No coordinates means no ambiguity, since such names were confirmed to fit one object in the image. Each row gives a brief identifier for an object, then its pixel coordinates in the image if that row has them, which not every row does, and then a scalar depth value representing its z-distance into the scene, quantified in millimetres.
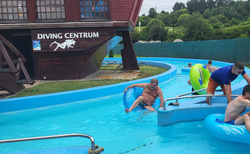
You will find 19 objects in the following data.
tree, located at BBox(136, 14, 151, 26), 121269
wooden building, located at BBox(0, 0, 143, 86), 12125
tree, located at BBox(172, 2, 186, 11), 172250
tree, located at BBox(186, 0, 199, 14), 154500
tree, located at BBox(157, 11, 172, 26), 116488
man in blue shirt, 5302
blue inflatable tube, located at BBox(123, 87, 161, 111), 7109
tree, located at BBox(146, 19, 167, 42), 72062
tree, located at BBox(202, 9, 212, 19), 110094
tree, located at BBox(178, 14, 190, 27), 112375
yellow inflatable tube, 8039
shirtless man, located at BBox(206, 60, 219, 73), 9673
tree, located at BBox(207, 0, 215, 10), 151750
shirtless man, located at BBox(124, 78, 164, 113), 6840
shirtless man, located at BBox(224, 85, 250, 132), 4562
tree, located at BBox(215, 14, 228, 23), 95269
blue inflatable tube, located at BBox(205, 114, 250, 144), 4660
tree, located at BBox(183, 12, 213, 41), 59694
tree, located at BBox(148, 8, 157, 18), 135625
